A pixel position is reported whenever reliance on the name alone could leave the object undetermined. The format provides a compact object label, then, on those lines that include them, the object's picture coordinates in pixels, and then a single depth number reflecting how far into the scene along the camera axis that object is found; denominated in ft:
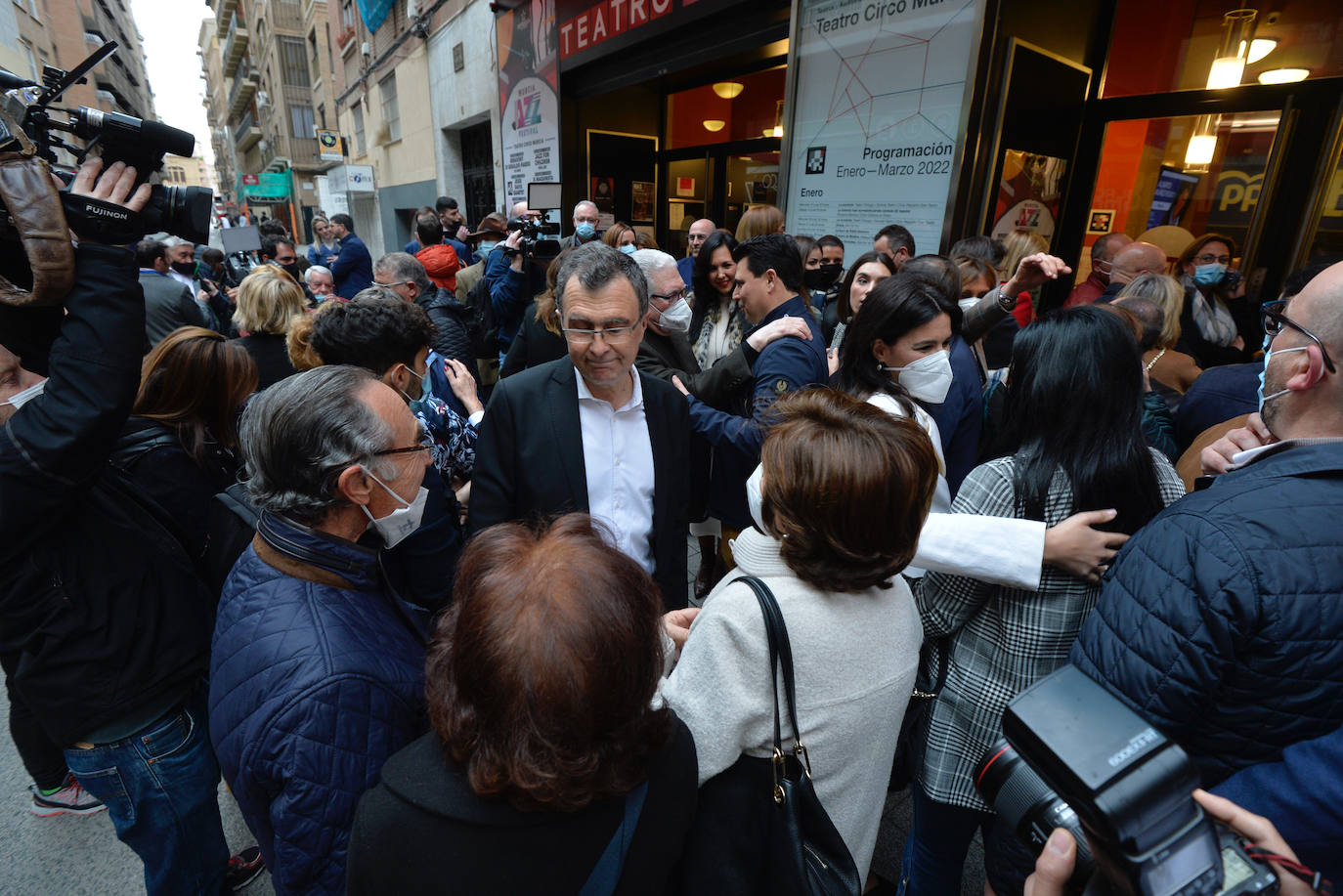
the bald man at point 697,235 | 18.13
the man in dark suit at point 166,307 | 13.23
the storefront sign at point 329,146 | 66.79
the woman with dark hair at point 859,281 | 11.08
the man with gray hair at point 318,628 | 3.23
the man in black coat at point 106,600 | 4.14
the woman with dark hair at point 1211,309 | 12.16
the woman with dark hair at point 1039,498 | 4.56
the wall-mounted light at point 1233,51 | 14.47
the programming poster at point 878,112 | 14.46
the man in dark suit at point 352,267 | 21.01
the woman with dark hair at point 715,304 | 11.19
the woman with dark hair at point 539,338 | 10.11
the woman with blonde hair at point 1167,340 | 9.18
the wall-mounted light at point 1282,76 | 13.43
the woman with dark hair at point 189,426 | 5.75
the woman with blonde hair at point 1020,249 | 12.75
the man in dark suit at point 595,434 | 6.34
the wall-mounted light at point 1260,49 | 14.03
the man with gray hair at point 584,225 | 16.65
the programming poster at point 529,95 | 31.19
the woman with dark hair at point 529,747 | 2.61
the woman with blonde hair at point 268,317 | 11.24
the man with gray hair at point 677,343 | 8.26
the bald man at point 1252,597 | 3.23
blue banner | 51.05
